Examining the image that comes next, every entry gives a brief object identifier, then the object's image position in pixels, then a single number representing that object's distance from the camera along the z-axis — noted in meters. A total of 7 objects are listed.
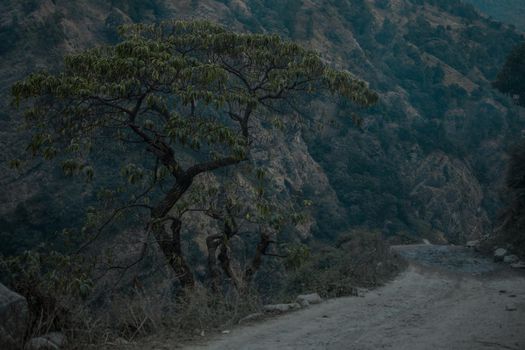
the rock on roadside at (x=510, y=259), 17.83
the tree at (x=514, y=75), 47.51
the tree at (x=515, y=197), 20.70
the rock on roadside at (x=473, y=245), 23.38
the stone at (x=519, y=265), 16.50
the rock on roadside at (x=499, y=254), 19.04
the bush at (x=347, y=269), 10.87
